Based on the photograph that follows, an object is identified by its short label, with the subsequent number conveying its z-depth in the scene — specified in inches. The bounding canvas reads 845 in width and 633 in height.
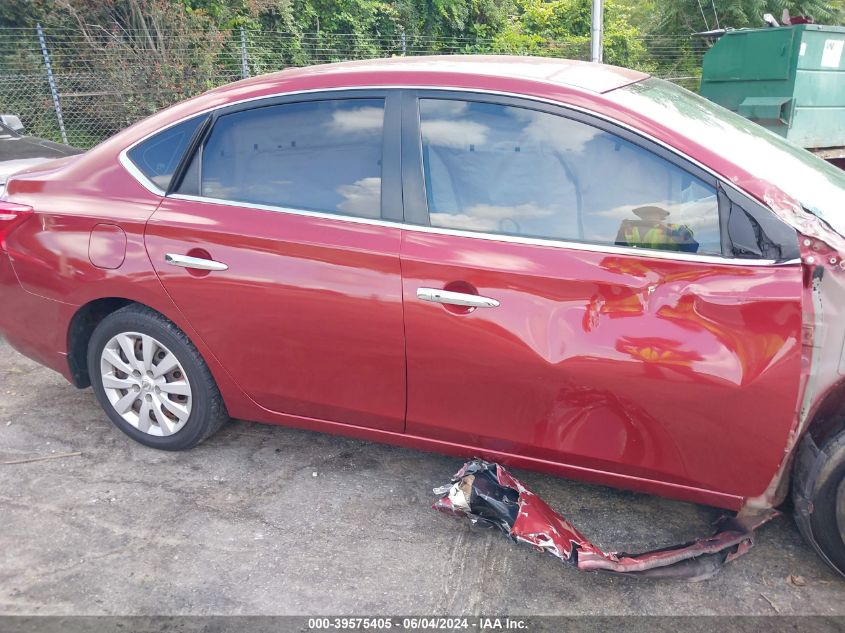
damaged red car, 93.7
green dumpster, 276.2
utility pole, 391.5
